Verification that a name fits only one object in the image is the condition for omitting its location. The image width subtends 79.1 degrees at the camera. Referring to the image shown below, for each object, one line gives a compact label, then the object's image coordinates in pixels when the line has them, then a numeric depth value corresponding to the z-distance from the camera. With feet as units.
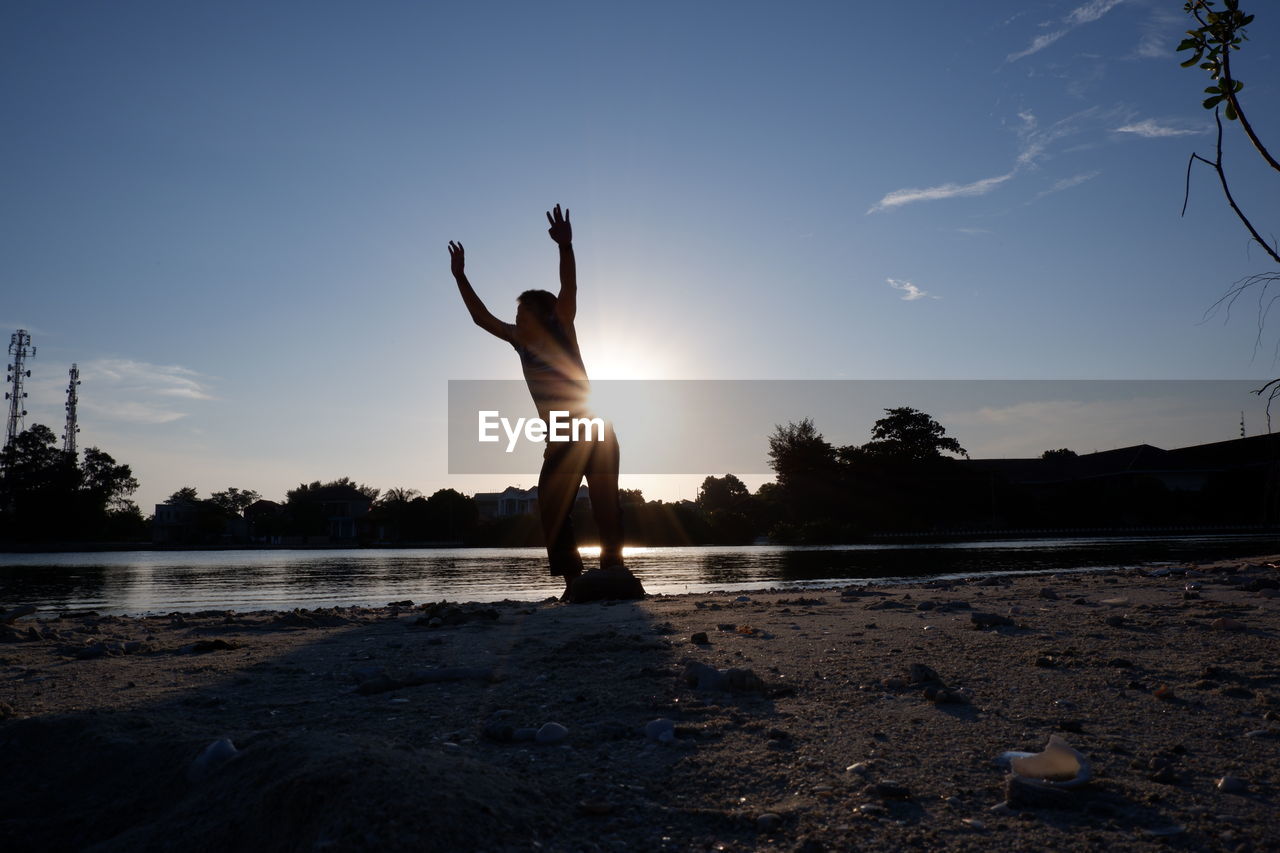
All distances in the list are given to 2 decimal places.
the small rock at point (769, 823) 6.11
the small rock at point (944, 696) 9.48
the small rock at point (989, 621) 15.67
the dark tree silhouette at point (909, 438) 228.43
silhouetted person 24.85
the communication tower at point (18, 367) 233.55
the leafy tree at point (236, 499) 422.82
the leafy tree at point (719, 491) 354.78
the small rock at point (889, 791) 6.70
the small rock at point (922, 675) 10.40
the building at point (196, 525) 256.93
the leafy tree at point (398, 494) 299.38
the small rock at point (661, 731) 8.36
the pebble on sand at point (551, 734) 8.24
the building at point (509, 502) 356.79
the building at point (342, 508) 290.76
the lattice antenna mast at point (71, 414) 241.14
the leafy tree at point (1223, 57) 9.37
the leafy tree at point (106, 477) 252.42
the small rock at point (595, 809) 6.32
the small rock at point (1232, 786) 6.66
